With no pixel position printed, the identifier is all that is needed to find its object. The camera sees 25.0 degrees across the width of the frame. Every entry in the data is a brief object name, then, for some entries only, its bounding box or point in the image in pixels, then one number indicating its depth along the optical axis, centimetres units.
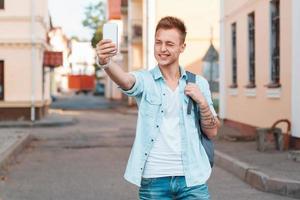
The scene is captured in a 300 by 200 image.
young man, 372
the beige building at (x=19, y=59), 2430
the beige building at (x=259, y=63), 1271
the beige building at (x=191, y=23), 3519
